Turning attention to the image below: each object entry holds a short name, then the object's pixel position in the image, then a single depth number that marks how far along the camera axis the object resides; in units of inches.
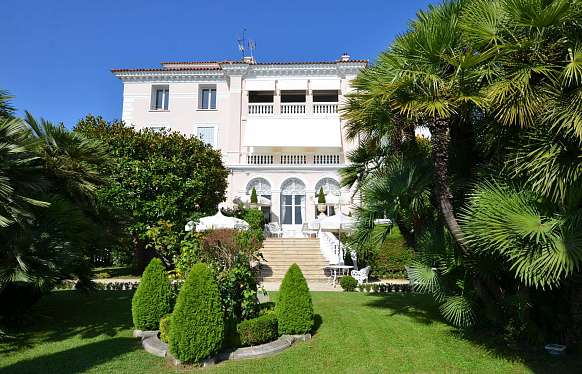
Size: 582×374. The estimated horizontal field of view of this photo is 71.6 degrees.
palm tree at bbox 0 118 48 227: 296.7
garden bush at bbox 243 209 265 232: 943.7
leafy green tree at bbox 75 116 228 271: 724.0
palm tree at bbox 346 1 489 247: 283.0
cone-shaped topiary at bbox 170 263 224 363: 250.4
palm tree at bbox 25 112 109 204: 379.9
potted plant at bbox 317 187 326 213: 1120.2
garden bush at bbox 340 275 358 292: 609.3
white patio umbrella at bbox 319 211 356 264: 819.4
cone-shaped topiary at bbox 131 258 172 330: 330.6
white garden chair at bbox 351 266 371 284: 687.1
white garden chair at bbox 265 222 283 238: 1068.5
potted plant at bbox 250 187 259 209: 1105.4
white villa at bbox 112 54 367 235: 1191.6
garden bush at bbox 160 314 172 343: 298.4
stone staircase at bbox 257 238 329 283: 740.4
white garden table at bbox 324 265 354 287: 702.5
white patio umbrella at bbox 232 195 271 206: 1067.3
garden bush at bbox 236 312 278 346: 292.5
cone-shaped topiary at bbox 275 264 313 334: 319.3
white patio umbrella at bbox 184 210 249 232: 627.2
